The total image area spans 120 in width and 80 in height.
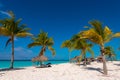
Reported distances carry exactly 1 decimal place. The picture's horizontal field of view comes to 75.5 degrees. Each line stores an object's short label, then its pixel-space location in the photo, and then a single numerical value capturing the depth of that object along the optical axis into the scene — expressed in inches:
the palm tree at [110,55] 641.0
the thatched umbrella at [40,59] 452.2
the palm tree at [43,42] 507.1
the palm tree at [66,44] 706.7
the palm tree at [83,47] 441.6
